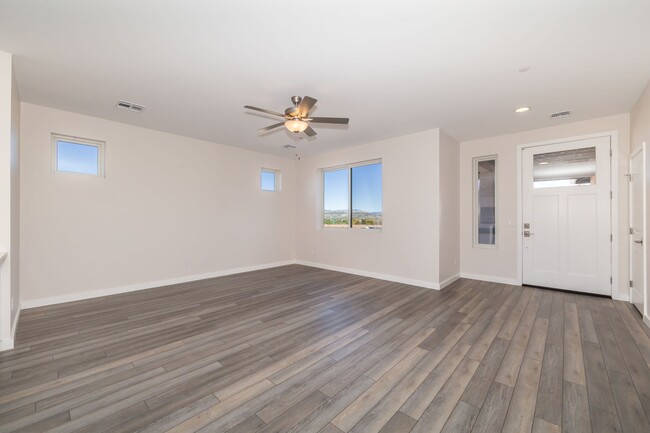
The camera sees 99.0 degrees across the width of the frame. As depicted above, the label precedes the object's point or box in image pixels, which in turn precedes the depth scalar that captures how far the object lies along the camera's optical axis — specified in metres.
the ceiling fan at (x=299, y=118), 3.13
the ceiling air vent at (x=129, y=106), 3.79
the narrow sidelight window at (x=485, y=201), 5.39
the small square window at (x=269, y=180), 6.80
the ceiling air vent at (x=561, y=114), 4.08
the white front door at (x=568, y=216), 4.35
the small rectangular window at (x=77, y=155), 4.13
